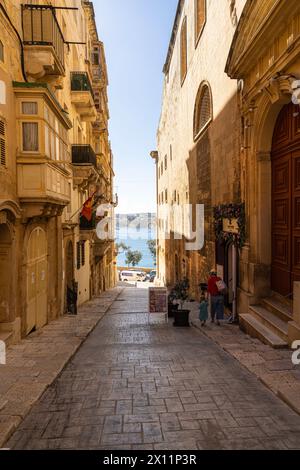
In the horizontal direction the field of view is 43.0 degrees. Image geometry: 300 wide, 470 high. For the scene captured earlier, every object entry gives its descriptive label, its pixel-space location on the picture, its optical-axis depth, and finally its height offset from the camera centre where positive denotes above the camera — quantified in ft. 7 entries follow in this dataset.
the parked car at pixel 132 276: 209.26 -24.62
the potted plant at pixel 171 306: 41.88 -8.33
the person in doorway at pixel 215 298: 35.53 -6.34
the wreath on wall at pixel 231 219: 34.88 +1.09
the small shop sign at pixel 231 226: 36.24 +0.50
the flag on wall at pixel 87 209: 49.35 +3.10
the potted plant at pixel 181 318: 37.37 -8.52
